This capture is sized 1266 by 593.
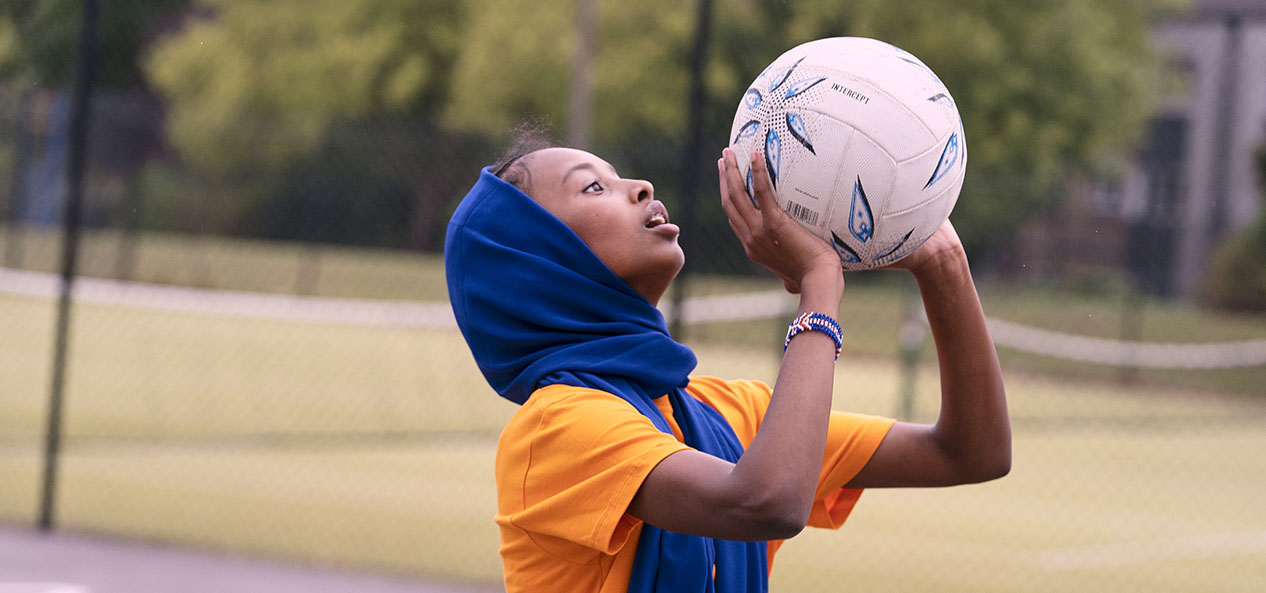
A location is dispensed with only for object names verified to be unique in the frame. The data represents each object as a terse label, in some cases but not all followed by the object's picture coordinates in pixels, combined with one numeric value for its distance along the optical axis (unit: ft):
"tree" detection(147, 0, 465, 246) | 197.67
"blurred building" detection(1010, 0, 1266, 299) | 107.86
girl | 11.40
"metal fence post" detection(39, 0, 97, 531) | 38.99
